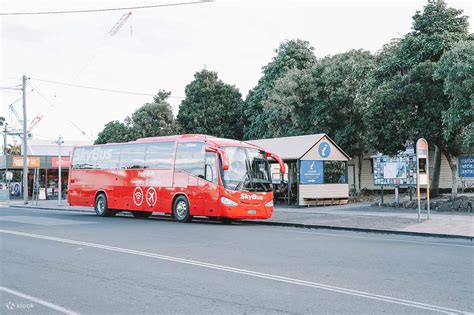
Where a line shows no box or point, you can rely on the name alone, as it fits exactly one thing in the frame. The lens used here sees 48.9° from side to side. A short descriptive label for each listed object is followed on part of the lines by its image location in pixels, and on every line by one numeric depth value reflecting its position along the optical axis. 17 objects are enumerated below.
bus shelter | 27.43
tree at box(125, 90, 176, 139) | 54.75
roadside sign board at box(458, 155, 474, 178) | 22.83
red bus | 19.73
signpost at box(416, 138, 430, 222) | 18.11
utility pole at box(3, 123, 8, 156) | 71.10
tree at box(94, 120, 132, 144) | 66.62
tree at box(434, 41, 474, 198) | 20.64
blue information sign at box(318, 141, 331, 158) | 28.14
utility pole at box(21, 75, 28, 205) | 39.88
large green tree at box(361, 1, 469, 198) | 24.30
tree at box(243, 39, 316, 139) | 46.00
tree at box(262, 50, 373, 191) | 35.66
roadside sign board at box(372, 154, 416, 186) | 23.81
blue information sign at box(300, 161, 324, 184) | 27.28
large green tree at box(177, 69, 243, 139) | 50.66
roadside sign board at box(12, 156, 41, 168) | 49.62
